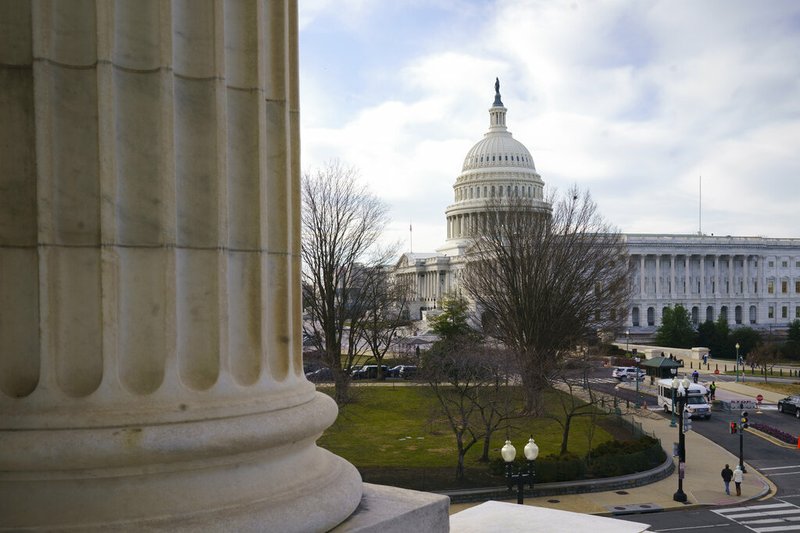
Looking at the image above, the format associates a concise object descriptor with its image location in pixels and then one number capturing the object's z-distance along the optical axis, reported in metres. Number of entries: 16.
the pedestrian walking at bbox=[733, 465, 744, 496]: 26.21
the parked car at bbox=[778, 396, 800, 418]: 42.87
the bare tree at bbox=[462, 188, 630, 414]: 43.34
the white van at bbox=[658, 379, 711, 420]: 42.31
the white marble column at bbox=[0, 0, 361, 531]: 4.42
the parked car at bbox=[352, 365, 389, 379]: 57.40
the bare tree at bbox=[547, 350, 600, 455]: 30.23
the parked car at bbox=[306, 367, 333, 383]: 46.78
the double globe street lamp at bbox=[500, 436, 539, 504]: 19.64
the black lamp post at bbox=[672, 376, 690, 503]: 25.51
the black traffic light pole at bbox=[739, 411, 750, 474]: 29.05
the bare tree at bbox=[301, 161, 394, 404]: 43.03
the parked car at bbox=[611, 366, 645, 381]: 58.67
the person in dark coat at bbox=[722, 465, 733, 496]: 26.12
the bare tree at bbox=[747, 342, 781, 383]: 61.88
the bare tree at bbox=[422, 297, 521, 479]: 28.48
